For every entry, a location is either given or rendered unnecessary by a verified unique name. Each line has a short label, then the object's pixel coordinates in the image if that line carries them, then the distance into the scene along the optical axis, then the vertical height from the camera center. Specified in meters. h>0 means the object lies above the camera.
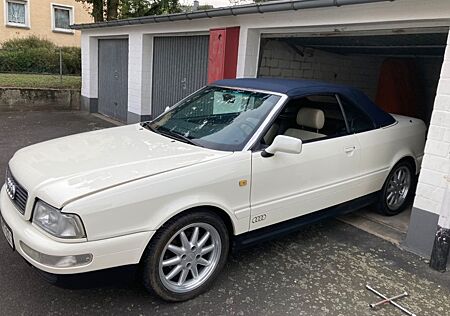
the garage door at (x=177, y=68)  7.72 -0.11
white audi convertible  2.36 -0.84
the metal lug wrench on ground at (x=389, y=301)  2.90 -1.69
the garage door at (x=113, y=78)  10.39 -0.58
